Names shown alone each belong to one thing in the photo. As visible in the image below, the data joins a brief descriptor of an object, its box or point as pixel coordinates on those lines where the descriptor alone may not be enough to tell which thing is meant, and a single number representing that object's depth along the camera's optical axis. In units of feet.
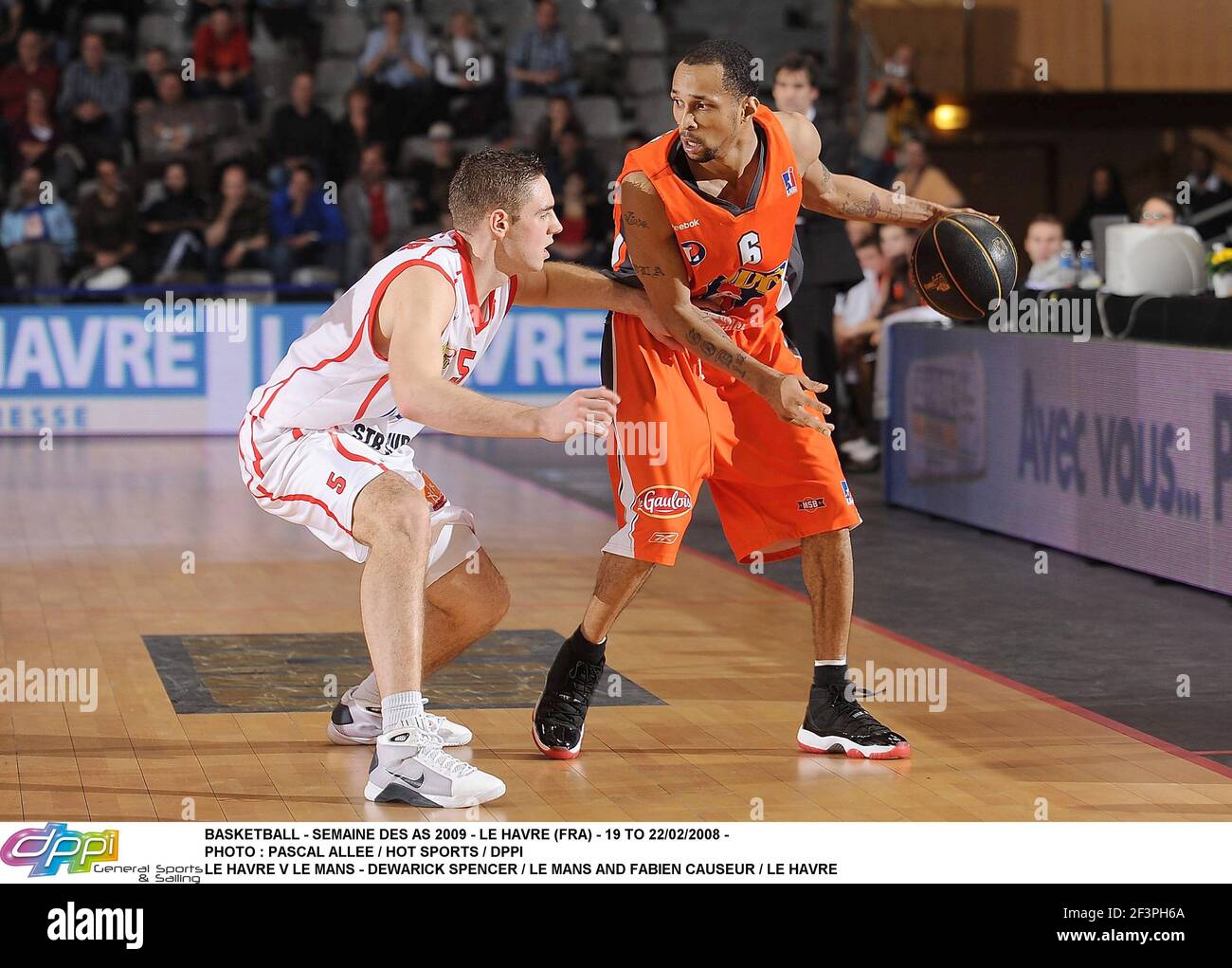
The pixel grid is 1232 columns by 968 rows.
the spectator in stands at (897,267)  41.34
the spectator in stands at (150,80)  55.06
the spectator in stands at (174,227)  49.83
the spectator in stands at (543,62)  57.67
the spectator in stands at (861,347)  40.29
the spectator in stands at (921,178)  46.70
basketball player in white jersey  15.28
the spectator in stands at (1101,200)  50.98
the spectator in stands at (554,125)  52.75
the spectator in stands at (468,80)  55.62
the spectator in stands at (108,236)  48.96
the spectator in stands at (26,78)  54.44
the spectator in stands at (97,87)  54.29
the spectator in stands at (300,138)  53.21
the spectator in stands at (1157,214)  30.35
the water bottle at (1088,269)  31.33
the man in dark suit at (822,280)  32.14
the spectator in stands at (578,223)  50.88
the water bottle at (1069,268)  32.55
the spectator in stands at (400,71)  55.47
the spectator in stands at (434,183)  52.01
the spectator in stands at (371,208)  51.34
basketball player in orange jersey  16.75
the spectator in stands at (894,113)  52.19
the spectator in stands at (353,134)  53.57
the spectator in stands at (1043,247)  35.47
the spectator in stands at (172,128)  53.42
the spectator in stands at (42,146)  51.98
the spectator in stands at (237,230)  50.31
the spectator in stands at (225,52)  56.18
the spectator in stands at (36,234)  48.96
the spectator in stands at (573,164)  51.90
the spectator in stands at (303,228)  50.34
